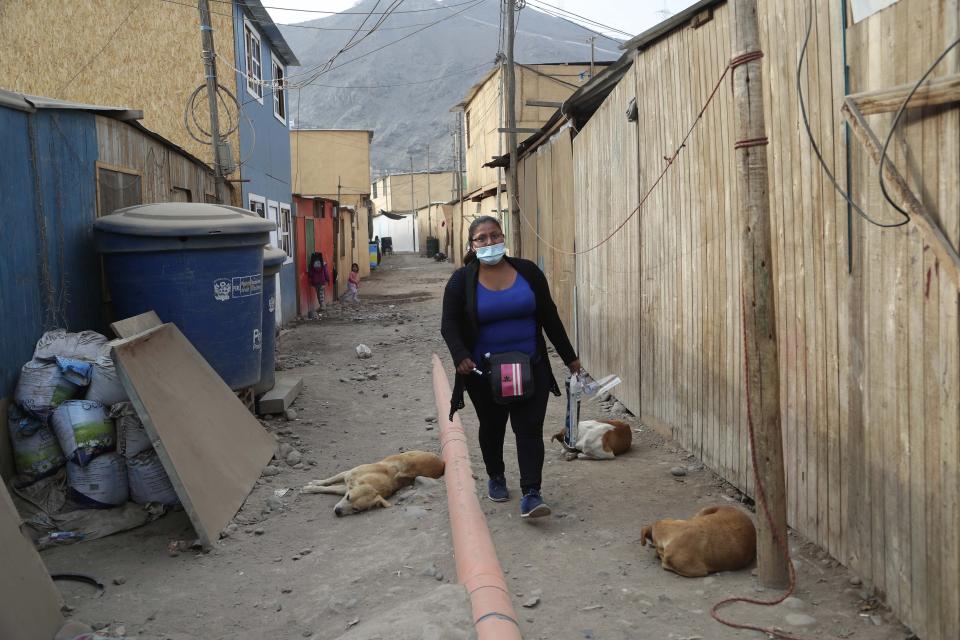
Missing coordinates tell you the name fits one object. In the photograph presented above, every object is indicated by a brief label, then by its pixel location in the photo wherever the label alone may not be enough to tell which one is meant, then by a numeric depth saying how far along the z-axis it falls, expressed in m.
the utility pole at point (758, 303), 3.62
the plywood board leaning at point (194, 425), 5.03
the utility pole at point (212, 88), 11.80
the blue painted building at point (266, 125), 15.02
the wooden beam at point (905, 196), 2.84
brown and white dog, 6.35
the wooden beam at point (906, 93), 2.76
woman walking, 4.86
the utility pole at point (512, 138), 14.93
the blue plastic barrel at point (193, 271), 6.57
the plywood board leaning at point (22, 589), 3.47
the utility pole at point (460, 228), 38.12
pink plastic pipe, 3.41
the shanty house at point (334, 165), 33.12
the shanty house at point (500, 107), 25.17
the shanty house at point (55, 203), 5.56
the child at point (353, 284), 22.38
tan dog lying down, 5.45
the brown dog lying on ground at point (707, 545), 4.04
